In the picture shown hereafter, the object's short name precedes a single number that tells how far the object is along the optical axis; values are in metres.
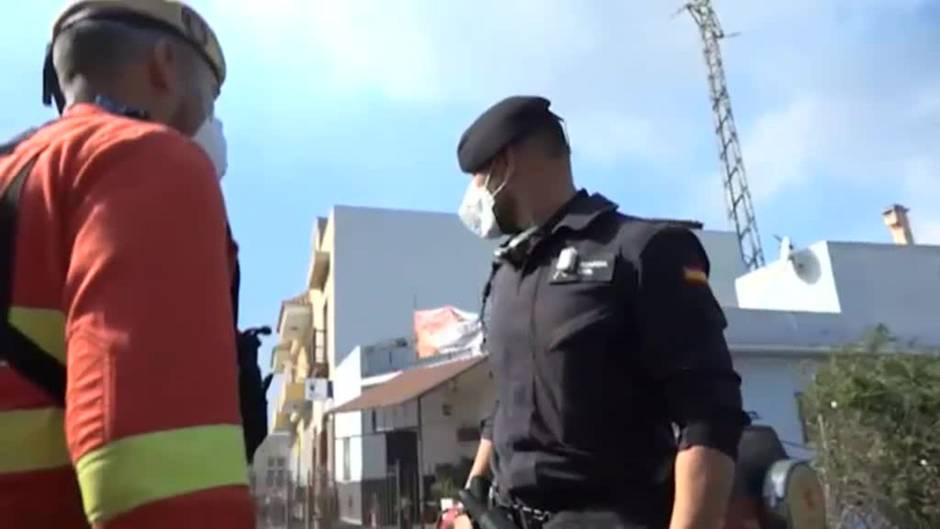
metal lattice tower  22.53
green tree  8.78
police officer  1.81
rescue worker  0.91
